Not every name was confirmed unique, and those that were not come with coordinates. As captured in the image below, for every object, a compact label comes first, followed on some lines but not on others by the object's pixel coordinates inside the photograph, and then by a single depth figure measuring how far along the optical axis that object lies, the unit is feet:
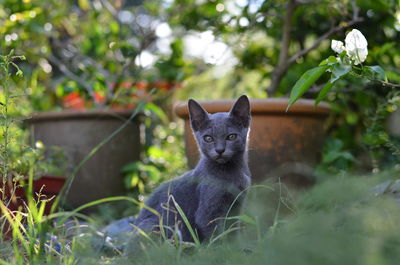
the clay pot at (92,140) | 10.66
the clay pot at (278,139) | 8.52
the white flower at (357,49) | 5.64
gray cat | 6.64
